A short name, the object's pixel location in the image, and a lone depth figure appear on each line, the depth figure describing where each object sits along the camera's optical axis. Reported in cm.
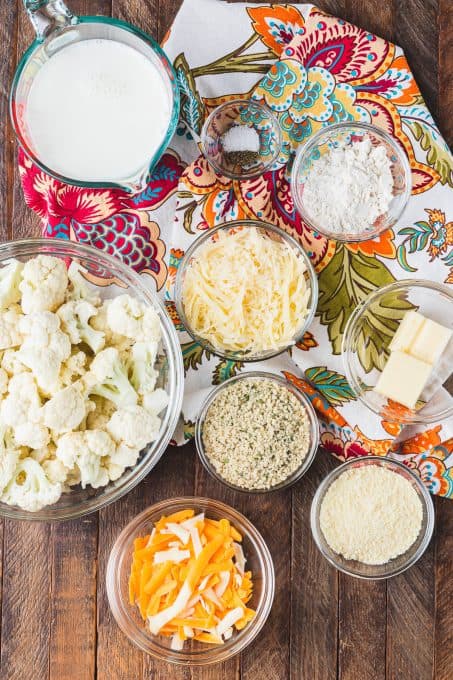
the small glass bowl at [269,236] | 89
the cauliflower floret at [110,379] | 83
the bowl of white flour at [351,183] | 89
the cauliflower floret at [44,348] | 82
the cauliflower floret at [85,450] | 83
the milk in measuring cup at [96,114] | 86
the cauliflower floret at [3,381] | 83
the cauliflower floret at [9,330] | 83
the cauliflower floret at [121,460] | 85
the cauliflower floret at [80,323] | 84
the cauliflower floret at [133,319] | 84
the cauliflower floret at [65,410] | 82
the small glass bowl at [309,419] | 91
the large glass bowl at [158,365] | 87
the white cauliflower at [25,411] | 83
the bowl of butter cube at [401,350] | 89
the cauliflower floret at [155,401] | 86
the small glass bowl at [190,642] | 92
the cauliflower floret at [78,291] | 86
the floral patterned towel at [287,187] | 90
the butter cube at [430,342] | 88
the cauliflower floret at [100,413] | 86
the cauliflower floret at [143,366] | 85
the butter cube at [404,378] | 88
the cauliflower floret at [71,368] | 84
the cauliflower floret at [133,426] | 84
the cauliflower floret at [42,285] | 83
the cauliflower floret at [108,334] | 85
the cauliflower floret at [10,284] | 84
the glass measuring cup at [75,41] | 85
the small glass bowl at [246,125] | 91
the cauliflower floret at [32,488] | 84
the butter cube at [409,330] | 89
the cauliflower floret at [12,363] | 83
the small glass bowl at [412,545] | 92
